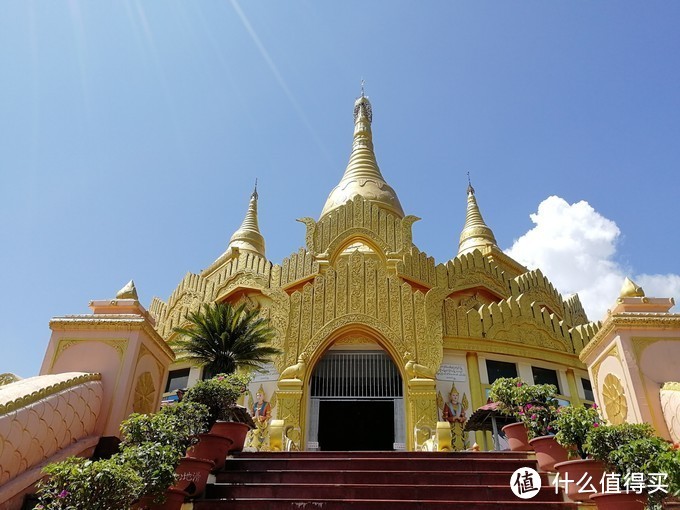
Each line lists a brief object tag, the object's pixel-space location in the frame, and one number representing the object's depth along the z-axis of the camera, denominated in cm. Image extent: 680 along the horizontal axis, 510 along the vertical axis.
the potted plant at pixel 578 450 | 556
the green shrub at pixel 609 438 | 547
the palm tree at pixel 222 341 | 1216
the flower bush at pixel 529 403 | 664
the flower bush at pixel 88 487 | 441
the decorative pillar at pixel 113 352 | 753
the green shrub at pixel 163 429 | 587
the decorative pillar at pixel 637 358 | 712
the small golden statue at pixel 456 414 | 1336
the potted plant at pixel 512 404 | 705
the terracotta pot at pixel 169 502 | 515
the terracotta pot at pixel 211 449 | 676
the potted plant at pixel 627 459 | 493
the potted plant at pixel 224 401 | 714
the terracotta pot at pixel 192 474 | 594
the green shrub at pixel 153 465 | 507
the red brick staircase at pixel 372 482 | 592
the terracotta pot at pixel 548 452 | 619
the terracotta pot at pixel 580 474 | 554
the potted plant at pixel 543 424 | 625
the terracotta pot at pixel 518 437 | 720
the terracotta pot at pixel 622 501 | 496
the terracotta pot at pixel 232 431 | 736
